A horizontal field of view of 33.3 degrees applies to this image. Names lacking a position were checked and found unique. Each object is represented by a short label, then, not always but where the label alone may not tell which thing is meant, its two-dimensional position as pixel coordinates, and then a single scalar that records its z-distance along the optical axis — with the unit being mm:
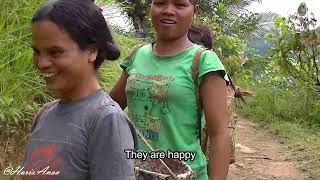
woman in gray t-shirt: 1295
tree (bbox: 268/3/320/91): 6629
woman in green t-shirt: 1788
